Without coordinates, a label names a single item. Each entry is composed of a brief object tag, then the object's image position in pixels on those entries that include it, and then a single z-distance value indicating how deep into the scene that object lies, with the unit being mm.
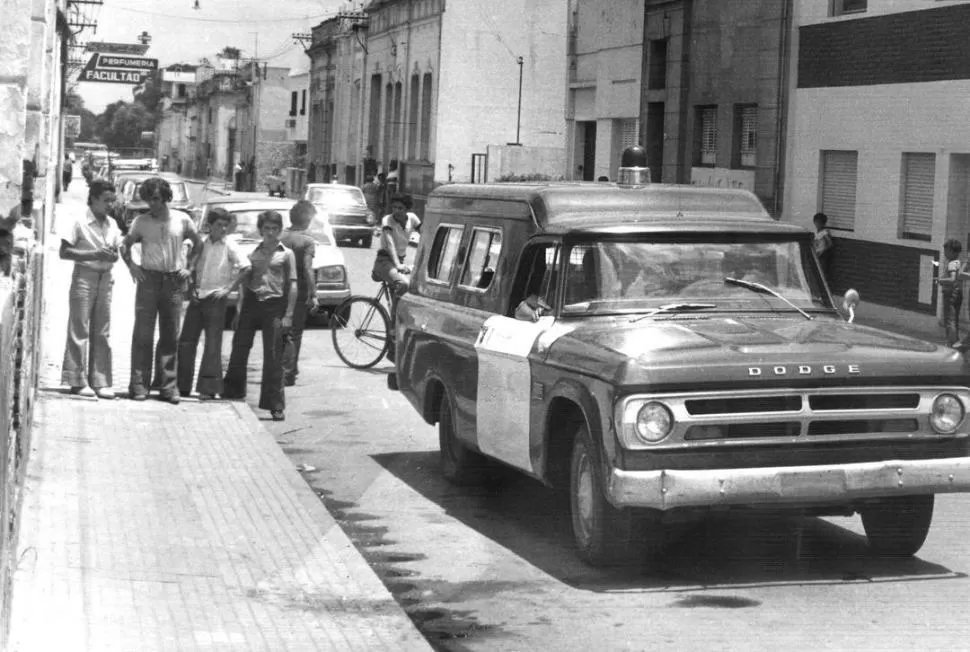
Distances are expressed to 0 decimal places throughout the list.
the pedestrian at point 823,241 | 26016
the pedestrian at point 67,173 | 66762
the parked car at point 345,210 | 42719
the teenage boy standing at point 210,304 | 13312
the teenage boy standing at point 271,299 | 12992
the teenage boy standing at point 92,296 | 12711
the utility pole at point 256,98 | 101525
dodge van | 7680
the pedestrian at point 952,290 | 17719
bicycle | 17000
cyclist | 16516
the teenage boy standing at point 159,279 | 12898
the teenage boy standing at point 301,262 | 14000
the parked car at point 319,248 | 21156
